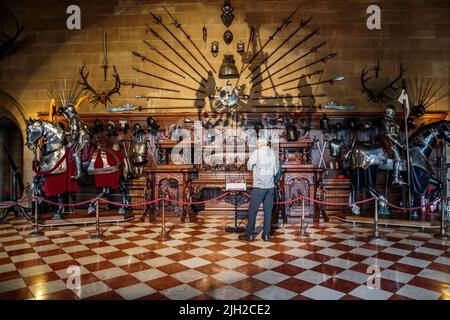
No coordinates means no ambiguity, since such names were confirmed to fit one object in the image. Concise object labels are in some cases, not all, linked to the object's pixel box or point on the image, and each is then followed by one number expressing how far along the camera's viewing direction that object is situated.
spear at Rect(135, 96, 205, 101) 7.98
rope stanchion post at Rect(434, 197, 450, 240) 5.04
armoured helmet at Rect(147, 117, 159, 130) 7.69
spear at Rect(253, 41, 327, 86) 7.79
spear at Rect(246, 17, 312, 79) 7.93
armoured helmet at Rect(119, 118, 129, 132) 7.82
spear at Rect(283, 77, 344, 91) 7.79
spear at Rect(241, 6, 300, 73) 8.00
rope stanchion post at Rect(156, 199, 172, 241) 5.02
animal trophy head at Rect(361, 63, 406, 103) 7.96
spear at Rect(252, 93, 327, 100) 7.86
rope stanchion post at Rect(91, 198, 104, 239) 5.10
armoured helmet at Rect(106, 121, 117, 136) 7.79
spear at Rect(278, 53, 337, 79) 7.76
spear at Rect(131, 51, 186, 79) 7.59
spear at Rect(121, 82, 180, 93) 7.81
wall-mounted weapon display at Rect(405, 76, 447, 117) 8.00
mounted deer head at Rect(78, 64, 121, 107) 8.22
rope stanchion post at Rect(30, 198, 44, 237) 5.35
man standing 4.77
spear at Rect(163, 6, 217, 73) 7.63
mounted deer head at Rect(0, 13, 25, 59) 8.19
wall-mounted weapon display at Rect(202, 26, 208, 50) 7.97
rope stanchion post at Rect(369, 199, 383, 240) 5.00
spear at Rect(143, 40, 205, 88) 7.69
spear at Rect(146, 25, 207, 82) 7.68
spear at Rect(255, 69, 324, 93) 7.89
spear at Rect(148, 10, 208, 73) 7.63
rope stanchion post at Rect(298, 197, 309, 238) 5.17
